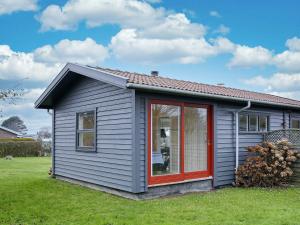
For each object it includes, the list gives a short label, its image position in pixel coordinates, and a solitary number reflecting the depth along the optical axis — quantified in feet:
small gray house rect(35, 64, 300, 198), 26.20
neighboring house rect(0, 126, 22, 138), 132.77
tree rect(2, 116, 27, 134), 202.71
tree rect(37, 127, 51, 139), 139.15
